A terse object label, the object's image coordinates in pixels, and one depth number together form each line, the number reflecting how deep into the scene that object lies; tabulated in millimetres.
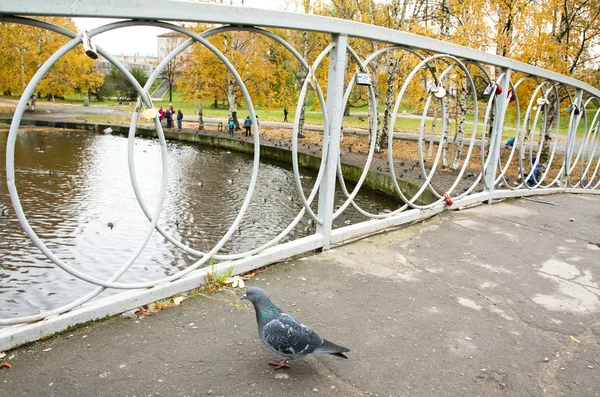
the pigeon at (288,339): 2221
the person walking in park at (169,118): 26531
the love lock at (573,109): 7117
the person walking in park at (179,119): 26420
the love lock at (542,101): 6395
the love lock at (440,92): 4652
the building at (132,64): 48050
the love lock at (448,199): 5457
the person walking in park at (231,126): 23009
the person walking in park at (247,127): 23416
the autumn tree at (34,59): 29812
